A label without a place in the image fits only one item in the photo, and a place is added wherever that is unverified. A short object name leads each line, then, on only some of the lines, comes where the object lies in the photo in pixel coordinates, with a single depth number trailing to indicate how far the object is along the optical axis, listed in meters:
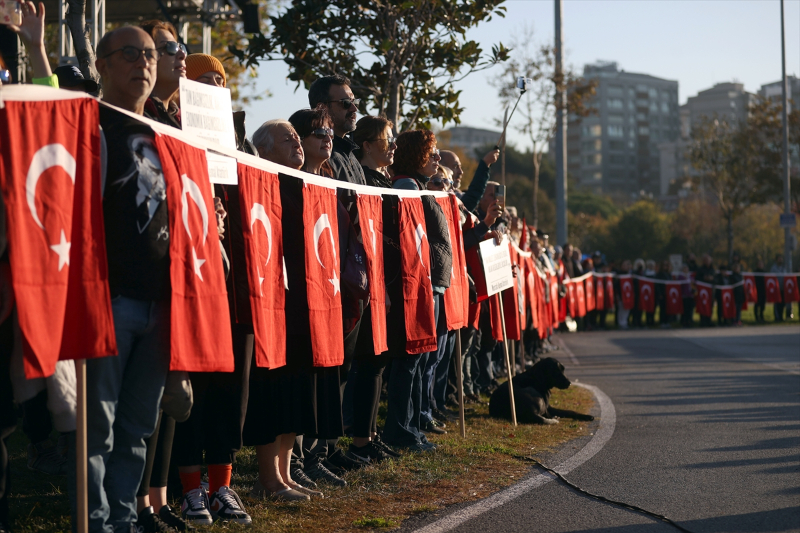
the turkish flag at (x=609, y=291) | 25.65
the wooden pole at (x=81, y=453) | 3.44
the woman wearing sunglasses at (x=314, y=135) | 5.64
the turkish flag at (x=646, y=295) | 26.33
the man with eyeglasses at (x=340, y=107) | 6.37
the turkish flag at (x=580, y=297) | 21.73
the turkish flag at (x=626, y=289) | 26.16
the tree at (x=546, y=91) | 28.94
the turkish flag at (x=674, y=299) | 26.36
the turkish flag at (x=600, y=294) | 24.84
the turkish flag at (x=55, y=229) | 3.18
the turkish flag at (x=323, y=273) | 5.26
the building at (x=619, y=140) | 146.75
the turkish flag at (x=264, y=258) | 4.70
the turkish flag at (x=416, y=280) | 6.71
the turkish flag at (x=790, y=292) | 28.64
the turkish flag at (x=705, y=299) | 26.55
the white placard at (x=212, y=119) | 4.20
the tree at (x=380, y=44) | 11.14
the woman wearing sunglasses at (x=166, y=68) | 4.39
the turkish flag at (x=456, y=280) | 7.51
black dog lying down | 8.58
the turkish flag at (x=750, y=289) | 28.17
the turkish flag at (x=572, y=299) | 20.61
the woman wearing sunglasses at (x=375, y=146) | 6.85
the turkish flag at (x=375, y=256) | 6.13
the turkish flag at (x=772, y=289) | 28.55
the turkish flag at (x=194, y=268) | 3.83
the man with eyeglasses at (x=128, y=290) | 3.65
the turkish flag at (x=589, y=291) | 23.19
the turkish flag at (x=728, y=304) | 26.92
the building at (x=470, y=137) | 172.88
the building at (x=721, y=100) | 128.62
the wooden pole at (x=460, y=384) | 7.47
